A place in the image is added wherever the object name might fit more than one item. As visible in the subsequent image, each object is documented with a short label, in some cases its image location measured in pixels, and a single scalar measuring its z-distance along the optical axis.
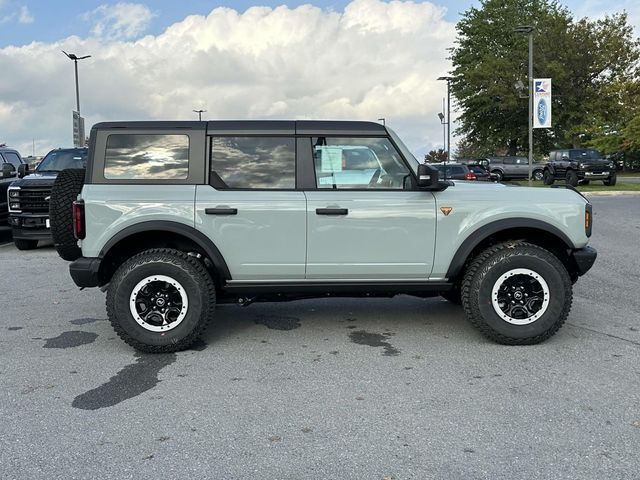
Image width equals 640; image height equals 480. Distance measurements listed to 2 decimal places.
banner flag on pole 25.98
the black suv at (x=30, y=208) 10.70
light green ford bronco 4.72
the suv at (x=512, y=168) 36.66
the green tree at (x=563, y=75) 38.41
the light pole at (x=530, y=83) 25.77
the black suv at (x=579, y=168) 28.31
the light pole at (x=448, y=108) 41.94
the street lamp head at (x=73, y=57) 33.07
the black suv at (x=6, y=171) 12.18
